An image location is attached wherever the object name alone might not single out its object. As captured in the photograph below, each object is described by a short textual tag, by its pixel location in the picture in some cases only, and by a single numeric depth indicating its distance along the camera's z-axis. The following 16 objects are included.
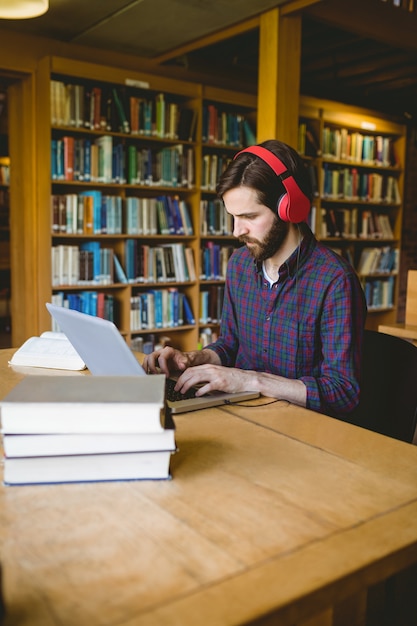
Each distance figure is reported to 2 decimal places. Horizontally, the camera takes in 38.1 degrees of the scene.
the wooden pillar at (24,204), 4.18
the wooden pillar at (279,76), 3.88
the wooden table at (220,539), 0.69
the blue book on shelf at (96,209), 4.25
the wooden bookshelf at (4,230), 6.77
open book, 1.83
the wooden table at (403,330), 2.81
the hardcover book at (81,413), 0.94
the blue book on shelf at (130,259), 4.46
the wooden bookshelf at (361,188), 5.48
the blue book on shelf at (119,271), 4.43
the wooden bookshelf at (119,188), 4.11
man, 1.60
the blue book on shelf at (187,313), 4.83
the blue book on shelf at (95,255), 4.30
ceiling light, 2.53
